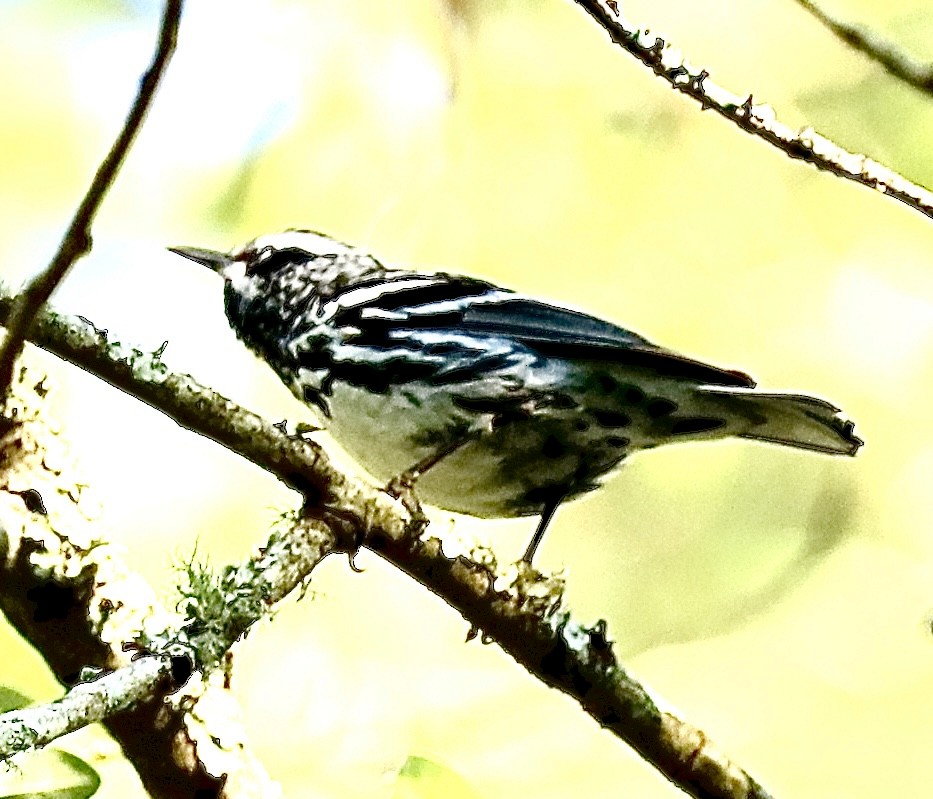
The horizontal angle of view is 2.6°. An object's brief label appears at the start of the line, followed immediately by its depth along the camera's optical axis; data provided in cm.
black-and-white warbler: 333
